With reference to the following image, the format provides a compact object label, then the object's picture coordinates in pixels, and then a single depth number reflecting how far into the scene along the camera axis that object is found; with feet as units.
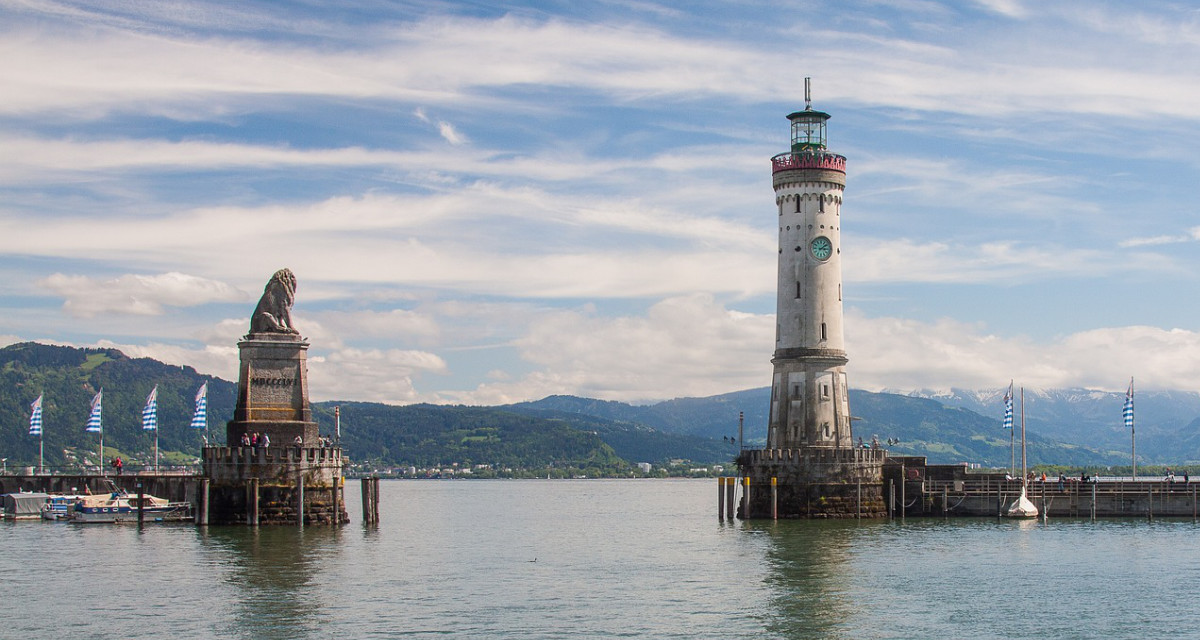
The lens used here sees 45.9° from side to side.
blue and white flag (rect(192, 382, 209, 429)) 334.81
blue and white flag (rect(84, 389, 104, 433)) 363.97
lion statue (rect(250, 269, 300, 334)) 276.41
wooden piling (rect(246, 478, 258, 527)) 268.21
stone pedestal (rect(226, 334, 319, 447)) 272.51
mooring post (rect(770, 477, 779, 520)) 292.53
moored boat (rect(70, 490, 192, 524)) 307.78
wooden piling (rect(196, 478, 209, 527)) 274.77
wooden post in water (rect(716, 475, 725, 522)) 321.01
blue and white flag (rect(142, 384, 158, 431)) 350.84
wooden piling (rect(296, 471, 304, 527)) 268.82
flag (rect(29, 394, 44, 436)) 388.45
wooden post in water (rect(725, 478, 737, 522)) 315.56
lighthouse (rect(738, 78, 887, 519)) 300.20
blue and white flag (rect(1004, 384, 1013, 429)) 337.25
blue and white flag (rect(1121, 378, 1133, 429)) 331.86
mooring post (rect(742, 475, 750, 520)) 299.99
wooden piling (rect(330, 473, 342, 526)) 276.62
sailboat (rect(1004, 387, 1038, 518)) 304.30
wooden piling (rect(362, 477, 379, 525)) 311.06
